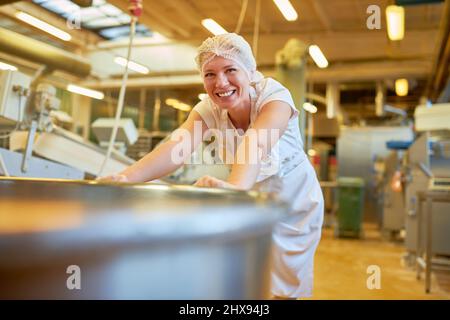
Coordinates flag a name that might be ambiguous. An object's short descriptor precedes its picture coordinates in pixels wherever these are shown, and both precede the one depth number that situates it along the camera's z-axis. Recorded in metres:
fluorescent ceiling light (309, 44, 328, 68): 4.40
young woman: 0.96
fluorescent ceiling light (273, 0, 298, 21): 2.66
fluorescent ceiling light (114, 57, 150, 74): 3.98
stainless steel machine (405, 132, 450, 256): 3.56
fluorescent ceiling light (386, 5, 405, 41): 3.26
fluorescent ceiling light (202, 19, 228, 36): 2.75
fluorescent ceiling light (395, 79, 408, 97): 7.27
